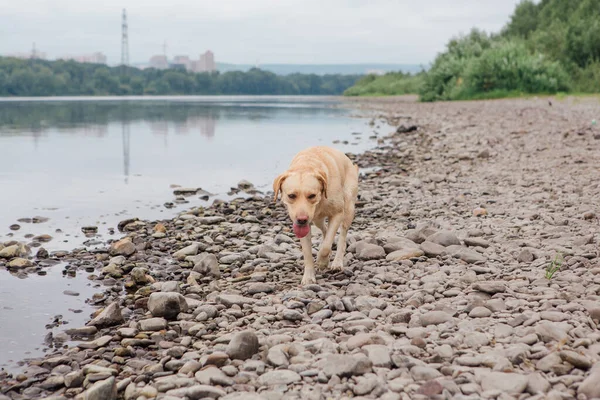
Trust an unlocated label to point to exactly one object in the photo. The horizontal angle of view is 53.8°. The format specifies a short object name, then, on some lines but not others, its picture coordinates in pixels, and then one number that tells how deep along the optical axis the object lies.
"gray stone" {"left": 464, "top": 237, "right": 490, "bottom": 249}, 7.45
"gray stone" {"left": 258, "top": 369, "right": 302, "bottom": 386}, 4.12
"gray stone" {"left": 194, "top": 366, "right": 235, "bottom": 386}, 4.21
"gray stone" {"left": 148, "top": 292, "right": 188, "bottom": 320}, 5.82
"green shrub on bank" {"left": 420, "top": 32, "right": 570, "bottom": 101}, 42.03
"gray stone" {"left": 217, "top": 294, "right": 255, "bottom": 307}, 6.03
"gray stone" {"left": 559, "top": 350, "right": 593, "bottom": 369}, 3.90
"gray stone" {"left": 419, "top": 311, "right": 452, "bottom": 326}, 4.98
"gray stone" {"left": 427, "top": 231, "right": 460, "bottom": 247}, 7.48
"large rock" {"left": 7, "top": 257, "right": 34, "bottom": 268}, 7.74
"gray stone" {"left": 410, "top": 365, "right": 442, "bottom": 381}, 3.96
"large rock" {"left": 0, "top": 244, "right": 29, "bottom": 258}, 8.12
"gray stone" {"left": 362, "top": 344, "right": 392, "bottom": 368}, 4.20
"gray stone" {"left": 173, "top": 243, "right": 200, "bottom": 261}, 8.16
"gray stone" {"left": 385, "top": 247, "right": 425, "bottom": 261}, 7.10
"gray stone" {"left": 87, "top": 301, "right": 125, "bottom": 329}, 5.73
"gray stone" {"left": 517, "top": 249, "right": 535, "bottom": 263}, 6.64
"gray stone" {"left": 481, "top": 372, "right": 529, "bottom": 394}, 3.71
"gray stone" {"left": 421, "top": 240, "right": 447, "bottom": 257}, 7.14
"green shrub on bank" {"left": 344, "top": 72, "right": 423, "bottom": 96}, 80.00
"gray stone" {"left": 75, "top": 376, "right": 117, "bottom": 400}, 4.15
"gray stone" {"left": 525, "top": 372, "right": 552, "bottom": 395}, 3.70
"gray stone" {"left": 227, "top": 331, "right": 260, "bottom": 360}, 4.63
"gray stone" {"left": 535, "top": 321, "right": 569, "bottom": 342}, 4.36
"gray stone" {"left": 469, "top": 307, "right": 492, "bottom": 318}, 5.04
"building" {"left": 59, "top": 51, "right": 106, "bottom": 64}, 194.69
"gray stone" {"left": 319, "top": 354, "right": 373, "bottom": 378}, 4.09
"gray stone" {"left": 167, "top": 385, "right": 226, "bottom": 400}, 4.02
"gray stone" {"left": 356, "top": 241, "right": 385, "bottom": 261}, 7.34
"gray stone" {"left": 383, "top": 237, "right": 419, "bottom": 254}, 7.41
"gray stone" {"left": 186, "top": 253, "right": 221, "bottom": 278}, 7.31
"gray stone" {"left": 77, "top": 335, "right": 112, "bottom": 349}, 5.24
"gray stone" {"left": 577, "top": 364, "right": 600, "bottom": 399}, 3.57
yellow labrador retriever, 6.17
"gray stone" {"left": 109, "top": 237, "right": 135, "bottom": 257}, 8.30
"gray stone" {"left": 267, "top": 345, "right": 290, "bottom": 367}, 4.43
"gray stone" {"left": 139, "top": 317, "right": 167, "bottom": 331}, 5.55
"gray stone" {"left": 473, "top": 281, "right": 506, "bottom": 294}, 5.55
